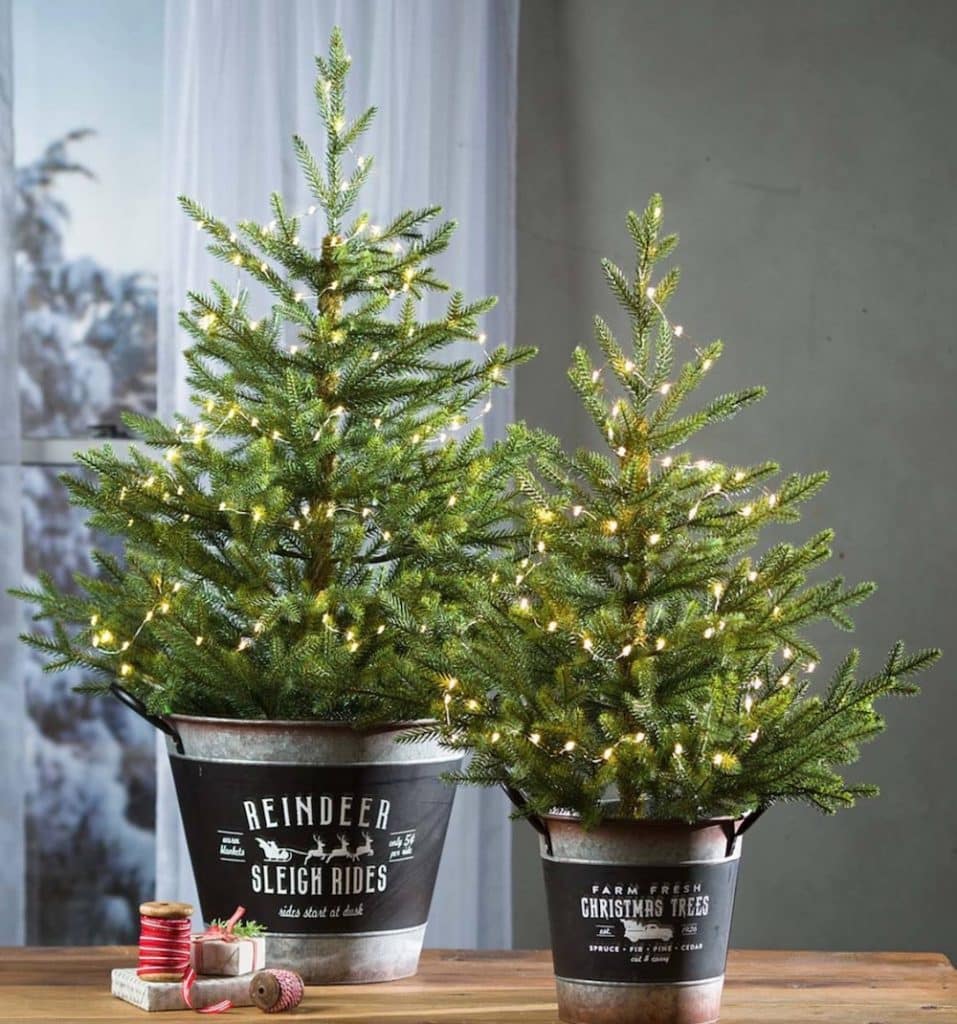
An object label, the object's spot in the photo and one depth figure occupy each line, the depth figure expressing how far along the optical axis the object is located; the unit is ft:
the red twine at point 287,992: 10.25
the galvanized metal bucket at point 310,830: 10.64
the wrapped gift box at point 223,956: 10.44
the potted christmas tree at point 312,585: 10.66
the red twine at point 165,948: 10.39
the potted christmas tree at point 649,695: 10.06
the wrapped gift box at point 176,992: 10.29
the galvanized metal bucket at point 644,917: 10.05
